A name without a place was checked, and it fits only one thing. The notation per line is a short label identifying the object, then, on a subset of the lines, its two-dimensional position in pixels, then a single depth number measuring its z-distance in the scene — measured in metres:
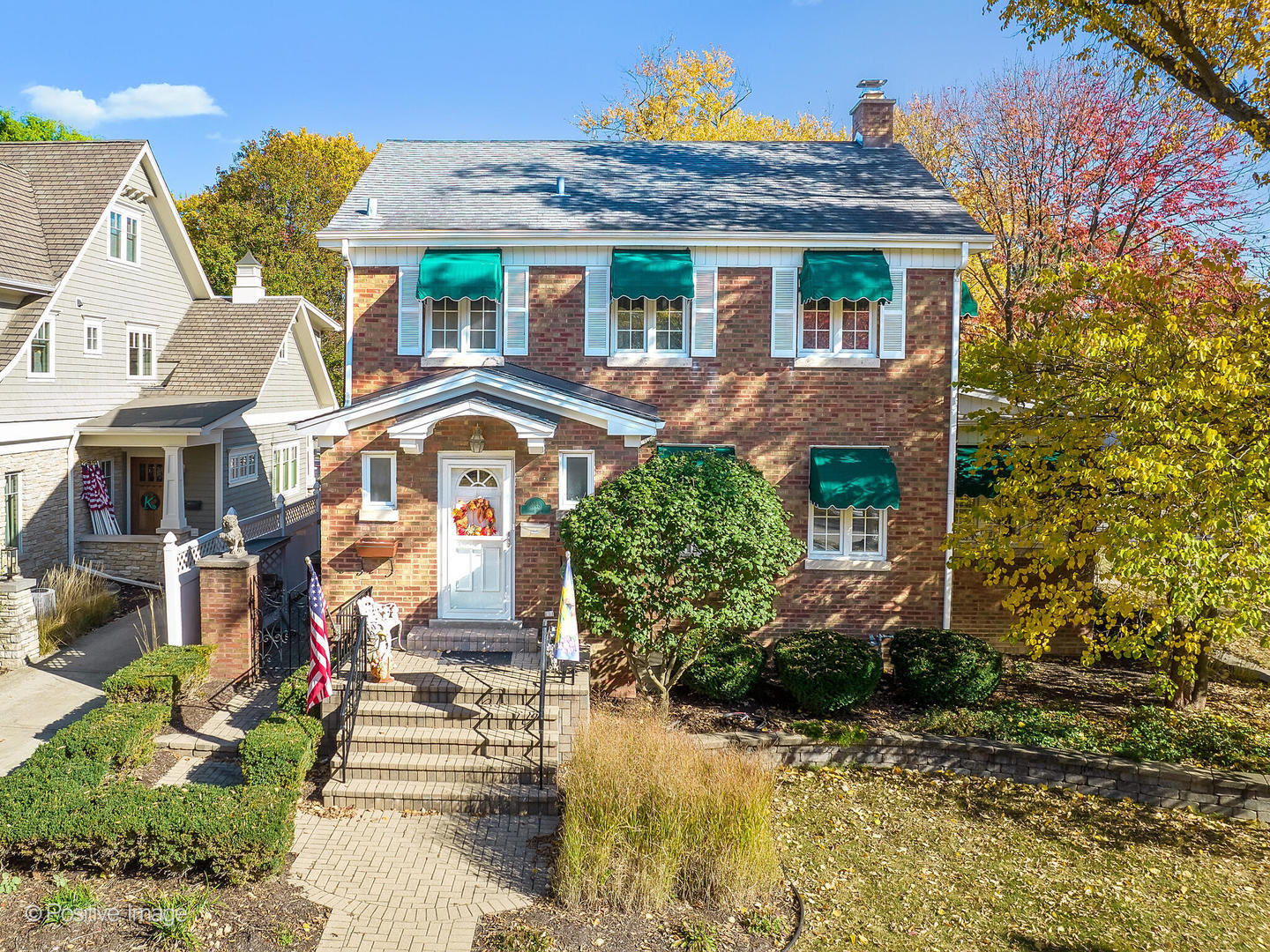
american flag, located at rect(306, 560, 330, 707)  10.08
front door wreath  13.04
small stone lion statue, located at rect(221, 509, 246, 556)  12.67
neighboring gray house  18.11
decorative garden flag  10.63
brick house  13.97
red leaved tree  20.73
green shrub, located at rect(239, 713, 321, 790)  8.84
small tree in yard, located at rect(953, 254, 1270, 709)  9.52
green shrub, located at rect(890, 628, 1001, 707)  12.23
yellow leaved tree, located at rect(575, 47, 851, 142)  32.88
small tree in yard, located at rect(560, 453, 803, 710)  11.33
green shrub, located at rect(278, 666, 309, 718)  10.40
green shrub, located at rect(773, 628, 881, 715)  11.75
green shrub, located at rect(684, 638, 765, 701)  12.10
